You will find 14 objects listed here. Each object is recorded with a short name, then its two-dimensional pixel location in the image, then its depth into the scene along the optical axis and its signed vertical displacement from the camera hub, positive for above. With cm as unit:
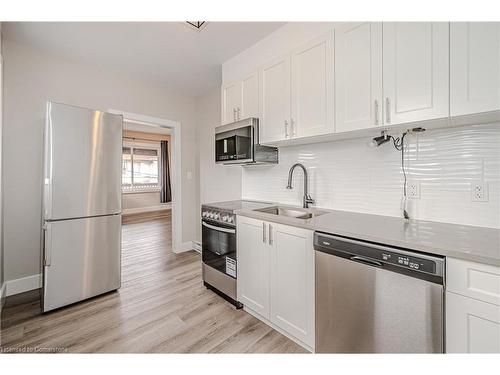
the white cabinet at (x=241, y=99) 232 +95
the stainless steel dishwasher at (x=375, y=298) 106 -57
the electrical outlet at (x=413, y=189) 162 -1
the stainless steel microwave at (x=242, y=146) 227 +43
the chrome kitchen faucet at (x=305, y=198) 216 -9
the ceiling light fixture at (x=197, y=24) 205 +146
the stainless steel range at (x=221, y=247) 216 -58
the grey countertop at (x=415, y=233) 100 -25
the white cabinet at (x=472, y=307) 92 -50
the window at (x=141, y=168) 705 +63
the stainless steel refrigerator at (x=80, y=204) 202 -15
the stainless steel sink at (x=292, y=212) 197 -22
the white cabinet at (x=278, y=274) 157 -66
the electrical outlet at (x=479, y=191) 138 -2
